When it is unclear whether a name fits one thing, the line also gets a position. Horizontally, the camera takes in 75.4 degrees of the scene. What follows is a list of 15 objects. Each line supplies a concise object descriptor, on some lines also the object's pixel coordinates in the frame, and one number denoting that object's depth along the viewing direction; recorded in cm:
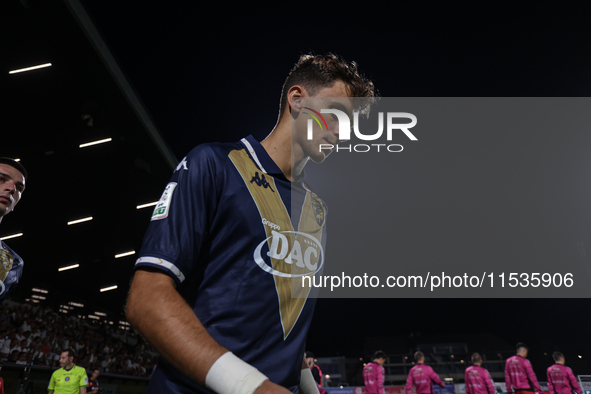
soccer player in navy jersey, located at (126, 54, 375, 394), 82
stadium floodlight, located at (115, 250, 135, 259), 1714
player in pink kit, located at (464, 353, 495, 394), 1123
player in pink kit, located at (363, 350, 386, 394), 1166
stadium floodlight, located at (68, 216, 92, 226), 1388
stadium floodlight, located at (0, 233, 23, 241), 1385
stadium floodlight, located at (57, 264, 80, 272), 1761
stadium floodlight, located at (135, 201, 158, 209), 1353
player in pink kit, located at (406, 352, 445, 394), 1150
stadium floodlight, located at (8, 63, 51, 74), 775
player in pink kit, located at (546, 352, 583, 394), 1070
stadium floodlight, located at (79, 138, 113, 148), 1020
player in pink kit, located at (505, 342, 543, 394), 1044
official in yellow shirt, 912
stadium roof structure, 726
